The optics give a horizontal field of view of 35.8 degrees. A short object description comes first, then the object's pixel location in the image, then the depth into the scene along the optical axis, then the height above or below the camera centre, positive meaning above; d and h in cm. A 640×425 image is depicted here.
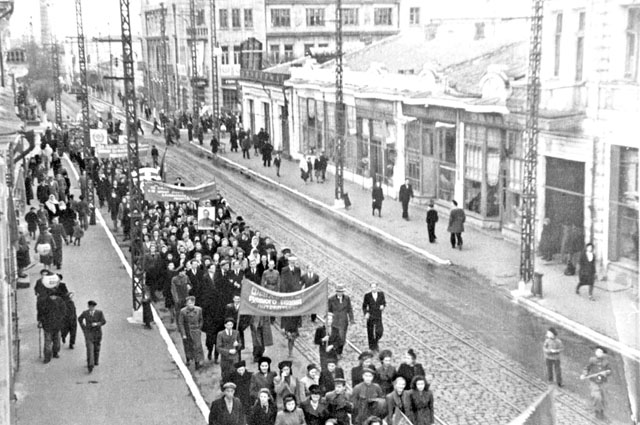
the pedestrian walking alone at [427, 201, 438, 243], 2869 -556
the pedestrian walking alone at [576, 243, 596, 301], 2211 -537
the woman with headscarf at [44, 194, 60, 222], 3042 -525
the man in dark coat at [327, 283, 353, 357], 1753 -492
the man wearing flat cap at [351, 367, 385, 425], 1266 -467
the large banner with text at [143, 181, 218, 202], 2758 -447
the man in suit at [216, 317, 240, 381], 1564 -491
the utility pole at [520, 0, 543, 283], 2231 -345
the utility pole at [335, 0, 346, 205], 3362 -319
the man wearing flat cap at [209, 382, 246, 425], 1254 -472
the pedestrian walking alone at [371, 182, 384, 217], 3353 -565
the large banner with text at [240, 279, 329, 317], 1684 -456
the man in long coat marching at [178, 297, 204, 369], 1703 -510
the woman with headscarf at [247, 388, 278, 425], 1241 -474
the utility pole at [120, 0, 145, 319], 2100 -327
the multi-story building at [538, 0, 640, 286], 2356 -264
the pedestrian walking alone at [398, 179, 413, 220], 3272 -550
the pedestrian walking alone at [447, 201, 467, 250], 2775 -545
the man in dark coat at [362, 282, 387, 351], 1791 -509
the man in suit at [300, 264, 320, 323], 1950 -485
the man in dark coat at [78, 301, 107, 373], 1709 -500
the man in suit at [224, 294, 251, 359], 1770 -503
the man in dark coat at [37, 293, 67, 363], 1766 -496
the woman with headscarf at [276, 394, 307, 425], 1190 -456
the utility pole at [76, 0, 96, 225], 3384 -340
